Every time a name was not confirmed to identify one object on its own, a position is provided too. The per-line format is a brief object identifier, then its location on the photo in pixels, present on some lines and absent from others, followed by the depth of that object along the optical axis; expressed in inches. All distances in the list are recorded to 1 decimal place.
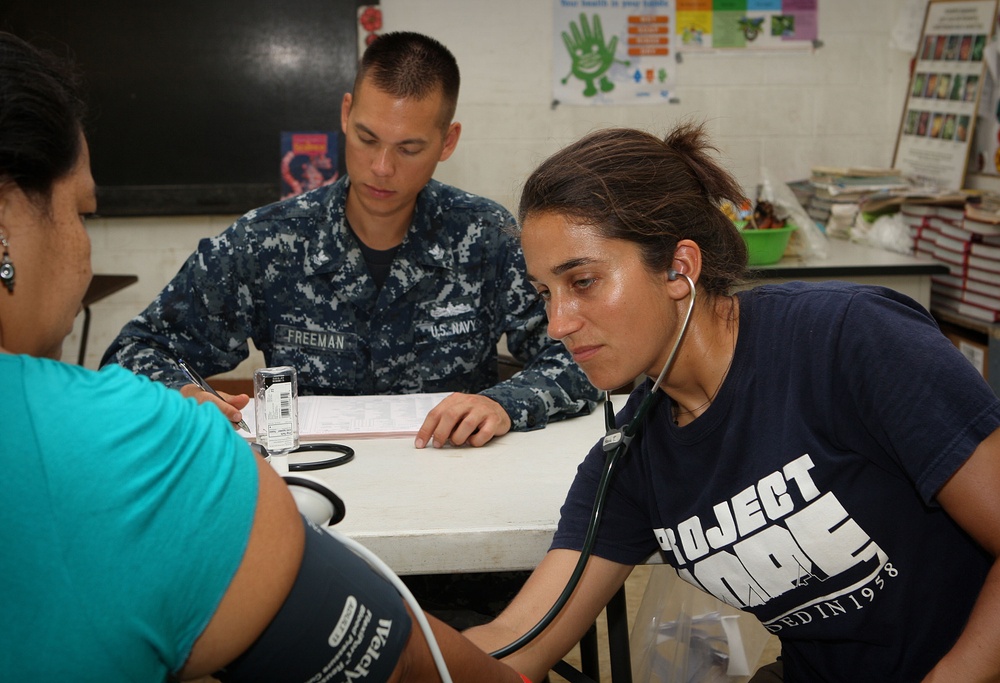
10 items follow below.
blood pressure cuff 27.3
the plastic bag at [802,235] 124.5
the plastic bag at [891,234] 129.4
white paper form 66.0
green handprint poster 141.1
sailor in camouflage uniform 79.2
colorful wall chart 142.9
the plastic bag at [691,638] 62.0
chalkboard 133.5
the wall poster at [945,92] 132.3
